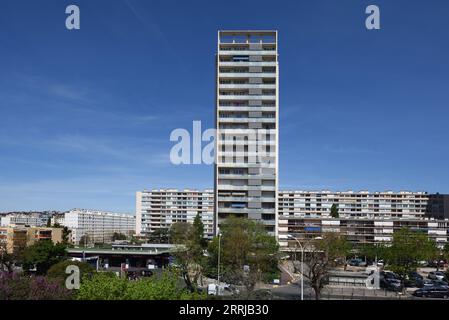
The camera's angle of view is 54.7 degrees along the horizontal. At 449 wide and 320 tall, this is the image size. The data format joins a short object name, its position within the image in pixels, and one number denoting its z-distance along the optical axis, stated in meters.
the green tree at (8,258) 50.18
